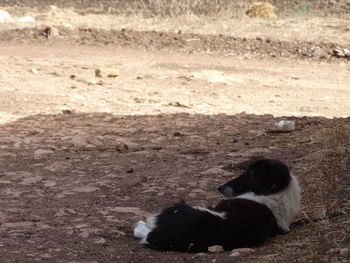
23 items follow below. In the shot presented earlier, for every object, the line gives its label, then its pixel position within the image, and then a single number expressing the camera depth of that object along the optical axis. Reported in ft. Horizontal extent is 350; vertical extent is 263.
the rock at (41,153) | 52.08
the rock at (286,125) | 59.47
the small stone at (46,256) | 32.43
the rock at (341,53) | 99.81
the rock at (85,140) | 55.67
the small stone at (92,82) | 81.76
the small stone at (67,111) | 68.18
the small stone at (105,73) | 85.97
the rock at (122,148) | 53.68
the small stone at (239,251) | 33.01
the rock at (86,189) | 43.42
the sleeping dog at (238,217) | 33.42
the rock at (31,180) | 45.06
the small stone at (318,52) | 100.58
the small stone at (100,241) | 34.83
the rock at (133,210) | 39.70
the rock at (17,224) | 36.52
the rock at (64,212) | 38.68
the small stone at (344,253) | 30.12
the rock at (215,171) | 47.06
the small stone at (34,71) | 87.40
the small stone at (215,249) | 33.42
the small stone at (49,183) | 44.55
